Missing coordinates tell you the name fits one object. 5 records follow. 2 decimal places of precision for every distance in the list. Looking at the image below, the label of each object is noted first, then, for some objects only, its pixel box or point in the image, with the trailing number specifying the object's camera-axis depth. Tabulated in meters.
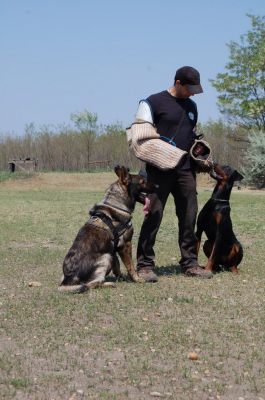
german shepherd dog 6.88
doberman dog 8.00
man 7.49
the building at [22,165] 43.81
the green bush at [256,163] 32.53
